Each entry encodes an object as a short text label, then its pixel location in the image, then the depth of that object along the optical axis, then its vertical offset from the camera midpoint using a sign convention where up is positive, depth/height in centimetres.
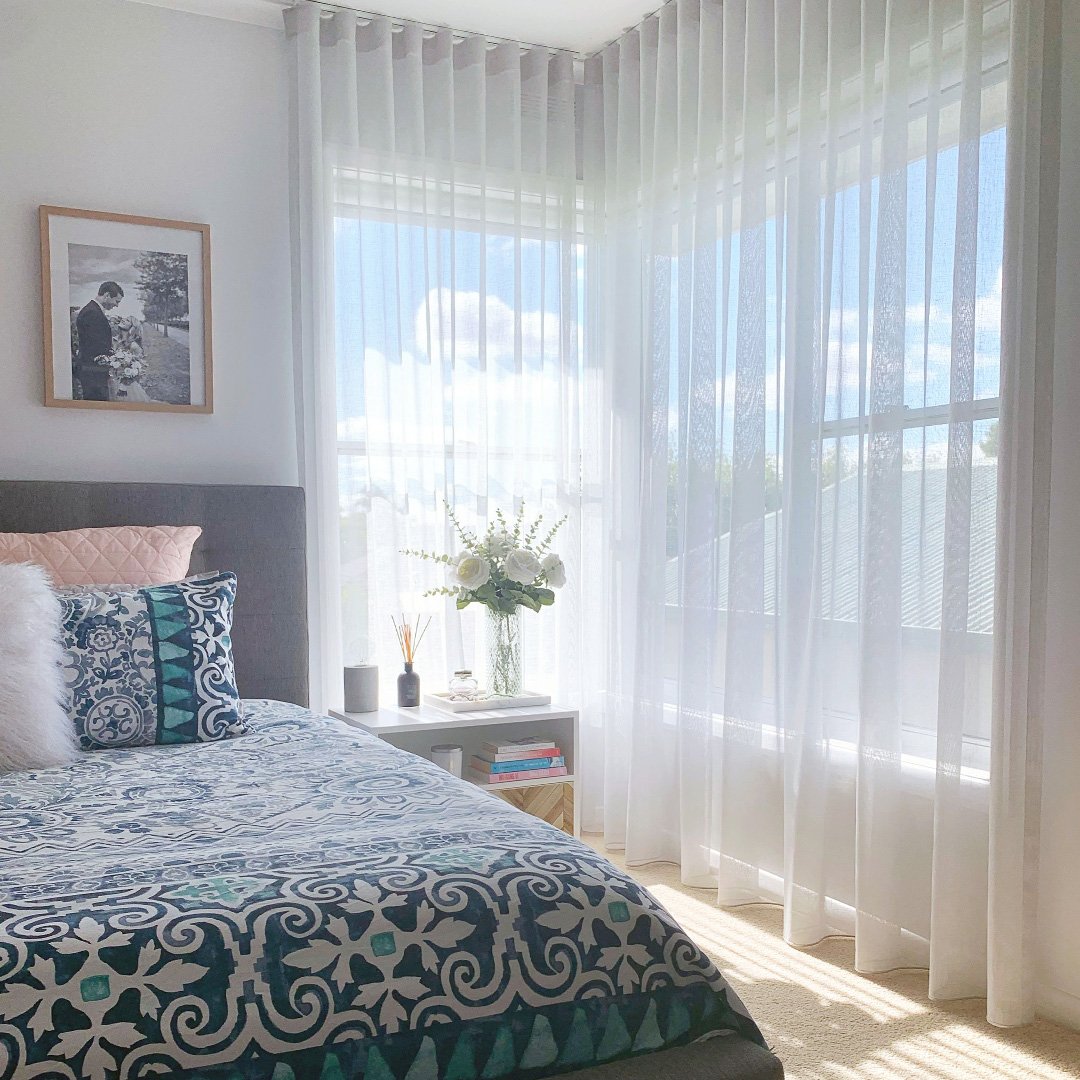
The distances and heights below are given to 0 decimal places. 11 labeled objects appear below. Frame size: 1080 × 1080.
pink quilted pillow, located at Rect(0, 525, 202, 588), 277 -18
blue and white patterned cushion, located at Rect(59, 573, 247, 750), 229 -39
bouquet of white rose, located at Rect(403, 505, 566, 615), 335 -27
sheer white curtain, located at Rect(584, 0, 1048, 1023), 247 +8
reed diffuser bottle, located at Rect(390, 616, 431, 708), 336 -60
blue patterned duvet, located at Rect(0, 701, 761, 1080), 115 -54
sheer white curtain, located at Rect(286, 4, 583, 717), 343 +58
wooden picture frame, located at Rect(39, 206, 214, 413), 316 +52
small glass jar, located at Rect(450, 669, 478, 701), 338 -63
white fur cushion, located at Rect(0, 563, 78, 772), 205 -38
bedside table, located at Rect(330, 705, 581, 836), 317 -79
